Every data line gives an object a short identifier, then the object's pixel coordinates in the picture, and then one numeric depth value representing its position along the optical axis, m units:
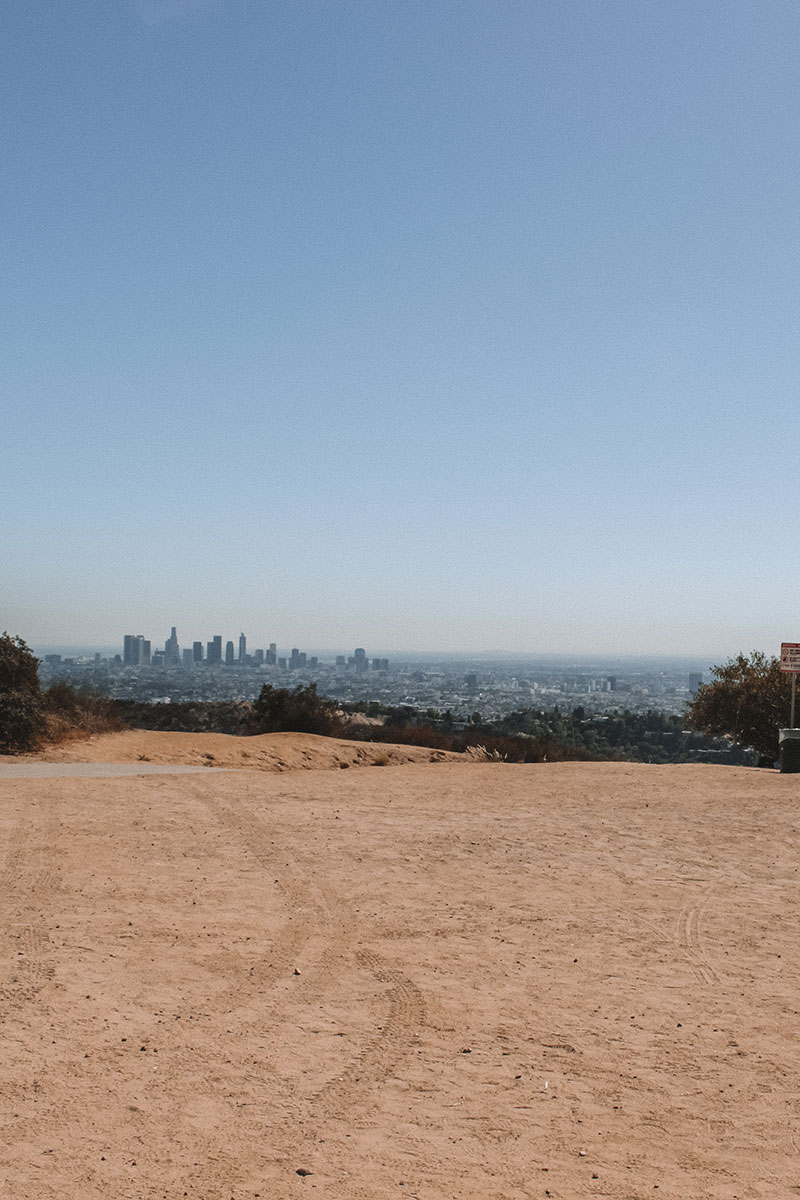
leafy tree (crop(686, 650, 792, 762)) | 23.12
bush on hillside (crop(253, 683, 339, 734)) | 28.69
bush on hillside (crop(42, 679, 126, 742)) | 22.27
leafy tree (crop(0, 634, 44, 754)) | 19.81
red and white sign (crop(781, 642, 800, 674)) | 19.86
